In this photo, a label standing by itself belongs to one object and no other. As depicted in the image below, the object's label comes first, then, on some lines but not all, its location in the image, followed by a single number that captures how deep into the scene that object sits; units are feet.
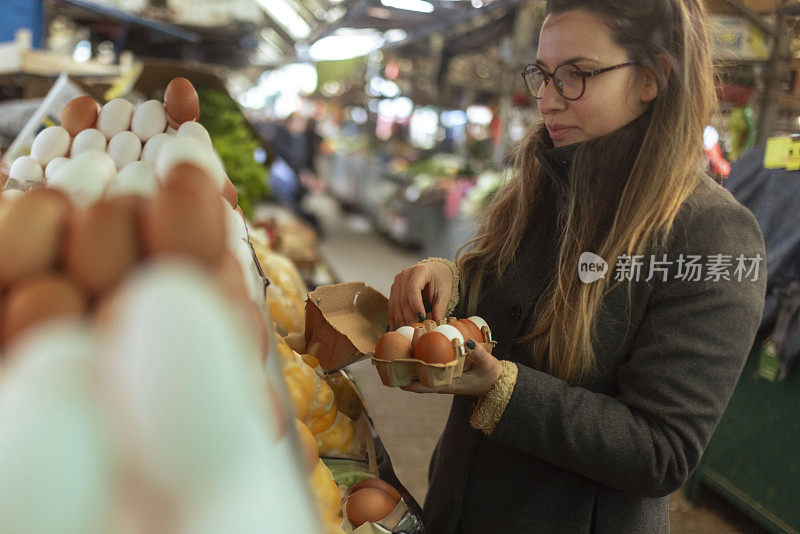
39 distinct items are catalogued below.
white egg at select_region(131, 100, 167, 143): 3.03
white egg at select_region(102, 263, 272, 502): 1.39
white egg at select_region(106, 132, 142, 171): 2.70
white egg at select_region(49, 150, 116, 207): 1.98
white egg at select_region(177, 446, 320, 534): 1.41
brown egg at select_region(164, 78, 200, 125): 3.23
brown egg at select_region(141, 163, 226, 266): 1.50
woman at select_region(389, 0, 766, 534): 3.39
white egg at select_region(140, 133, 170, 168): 2.65
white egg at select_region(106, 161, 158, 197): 1.88
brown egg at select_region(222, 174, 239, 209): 2.73
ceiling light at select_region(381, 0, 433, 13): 17.30
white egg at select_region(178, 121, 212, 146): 2.86
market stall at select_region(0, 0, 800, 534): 1.40
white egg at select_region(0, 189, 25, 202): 1.76
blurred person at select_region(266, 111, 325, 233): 30.97
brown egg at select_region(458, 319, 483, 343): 3.84
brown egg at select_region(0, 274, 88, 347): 1.48
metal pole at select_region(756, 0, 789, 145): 4.98
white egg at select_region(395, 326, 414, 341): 3.81
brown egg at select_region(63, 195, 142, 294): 1.50
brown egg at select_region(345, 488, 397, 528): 3.35
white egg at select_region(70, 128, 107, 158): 2.99
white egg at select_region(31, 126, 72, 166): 3.07
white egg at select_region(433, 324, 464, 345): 3.58
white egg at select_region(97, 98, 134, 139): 3.07
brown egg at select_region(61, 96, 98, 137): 3.15
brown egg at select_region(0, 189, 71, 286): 1.55
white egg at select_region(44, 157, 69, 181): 2.82
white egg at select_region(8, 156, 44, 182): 2.82
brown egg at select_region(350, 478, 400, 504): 3.58
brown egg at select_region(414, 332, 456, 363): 3.44
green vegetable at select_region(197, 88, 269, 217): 10.30
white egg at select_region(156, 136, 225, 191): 2.06
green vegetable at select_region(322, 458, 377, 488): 3.75
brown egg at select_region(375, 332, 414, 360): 3.63
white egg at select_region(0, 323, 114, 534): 1.38
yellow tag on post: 5.79
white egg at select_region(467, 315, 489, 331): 3.98
